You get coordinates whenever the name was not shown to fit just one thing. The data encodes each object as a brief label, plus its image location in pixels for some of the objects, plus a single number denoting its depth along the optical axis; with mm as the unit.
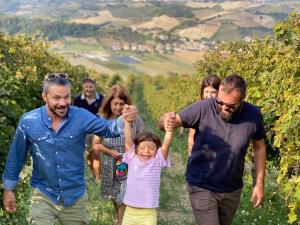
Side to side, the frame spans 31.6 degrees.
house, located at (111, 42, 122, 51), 130600
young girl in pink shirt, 4781
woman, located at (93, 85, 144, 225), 5664
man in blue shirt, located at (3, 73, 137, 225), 4215
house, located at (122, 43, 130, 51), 132375
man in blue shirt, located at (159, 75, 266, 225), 4387
